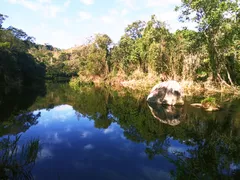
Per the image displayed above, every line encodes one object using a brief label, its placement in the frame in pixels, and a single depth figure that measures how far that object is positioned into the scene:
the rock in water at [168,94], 14.57
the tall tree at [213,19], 19.57
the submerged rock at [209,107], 12.53
